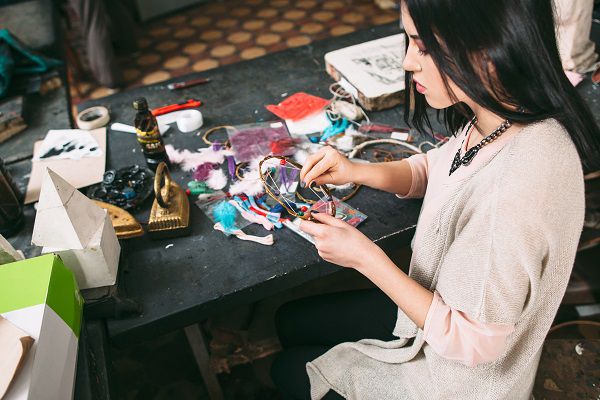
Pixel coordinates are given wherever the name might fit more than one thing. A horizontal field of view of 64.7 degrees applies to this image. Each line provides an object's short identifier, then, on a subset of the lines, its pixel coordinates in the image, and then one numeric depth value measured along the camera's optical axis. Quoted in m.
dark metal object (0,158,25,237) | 1.41
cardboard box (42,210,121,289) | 1.13
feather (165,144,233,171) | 1.61
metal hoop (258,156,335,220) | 1.32
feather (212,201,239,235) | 1.36
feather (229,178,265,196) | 1.47
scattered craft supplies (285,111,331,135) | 1.71
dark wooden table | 1.19
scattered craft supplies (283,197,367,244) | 1.33
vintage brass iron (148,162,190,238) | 1.33
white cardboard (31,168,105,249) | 1.11
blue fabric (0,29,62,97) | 2.28
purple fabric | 1.62
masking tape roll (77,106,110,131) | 1.83
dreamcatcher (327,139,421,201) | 1.57
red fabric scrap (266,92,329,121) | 1.79
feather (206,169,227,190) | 1.52
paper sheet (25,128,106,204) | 1.58
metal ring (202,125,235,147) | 1.69
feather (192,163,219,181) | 1.55
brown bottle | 1.47
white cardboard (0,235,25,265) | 1.12
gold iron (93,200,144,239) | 1.33
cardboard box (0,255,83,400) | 0.82
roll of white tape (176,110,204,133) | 1.76
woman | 0.87
